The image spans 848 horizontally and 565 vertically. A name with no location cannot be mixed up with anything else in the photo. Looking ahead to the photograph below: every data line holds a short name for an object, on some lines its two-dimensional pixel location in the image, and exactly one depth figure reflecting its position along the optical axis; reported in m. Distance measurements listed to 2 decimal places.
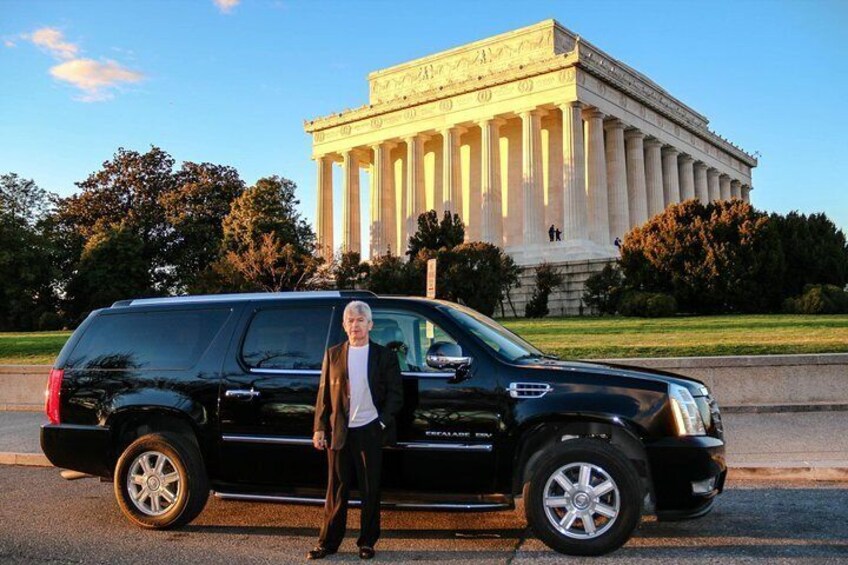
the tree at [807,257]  30.52
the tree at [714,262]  29.00
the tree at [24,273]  46.53
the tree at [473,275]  32.94
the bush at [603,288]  32.90
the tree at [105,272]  49.66
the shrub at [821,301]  26.59
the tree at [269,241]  41.66
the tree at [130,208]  56.47
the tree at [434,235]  41.84
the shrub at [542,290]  37.59
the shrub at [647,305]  27.84
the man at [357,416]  5.54
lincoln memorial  52.16
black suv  5.55
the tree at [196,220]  56.03
